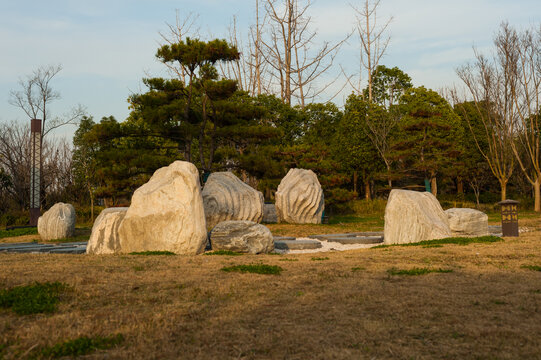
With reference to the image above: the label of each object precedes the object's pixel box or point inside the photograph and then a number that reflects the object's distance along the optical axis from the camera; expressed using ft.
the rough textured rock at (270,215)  66.49
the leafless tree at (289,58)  110.42
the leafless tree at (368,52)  116.95
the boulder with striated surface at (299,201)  61.98
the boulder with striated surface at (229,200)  51.65
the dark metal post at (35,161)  69.70
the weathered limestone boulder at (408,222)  36.81
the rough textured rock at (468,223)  42.50
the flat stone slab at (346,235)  45.83
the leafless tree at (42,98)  102.47
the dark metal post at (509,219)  40.93
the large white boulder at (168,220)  31.09
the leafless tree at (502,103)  91.04
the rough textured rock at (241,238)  32.83
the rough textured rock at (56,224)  49.29
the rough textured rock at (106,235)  32.58
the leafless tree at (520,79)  90.07
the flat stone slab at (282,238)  43.82
